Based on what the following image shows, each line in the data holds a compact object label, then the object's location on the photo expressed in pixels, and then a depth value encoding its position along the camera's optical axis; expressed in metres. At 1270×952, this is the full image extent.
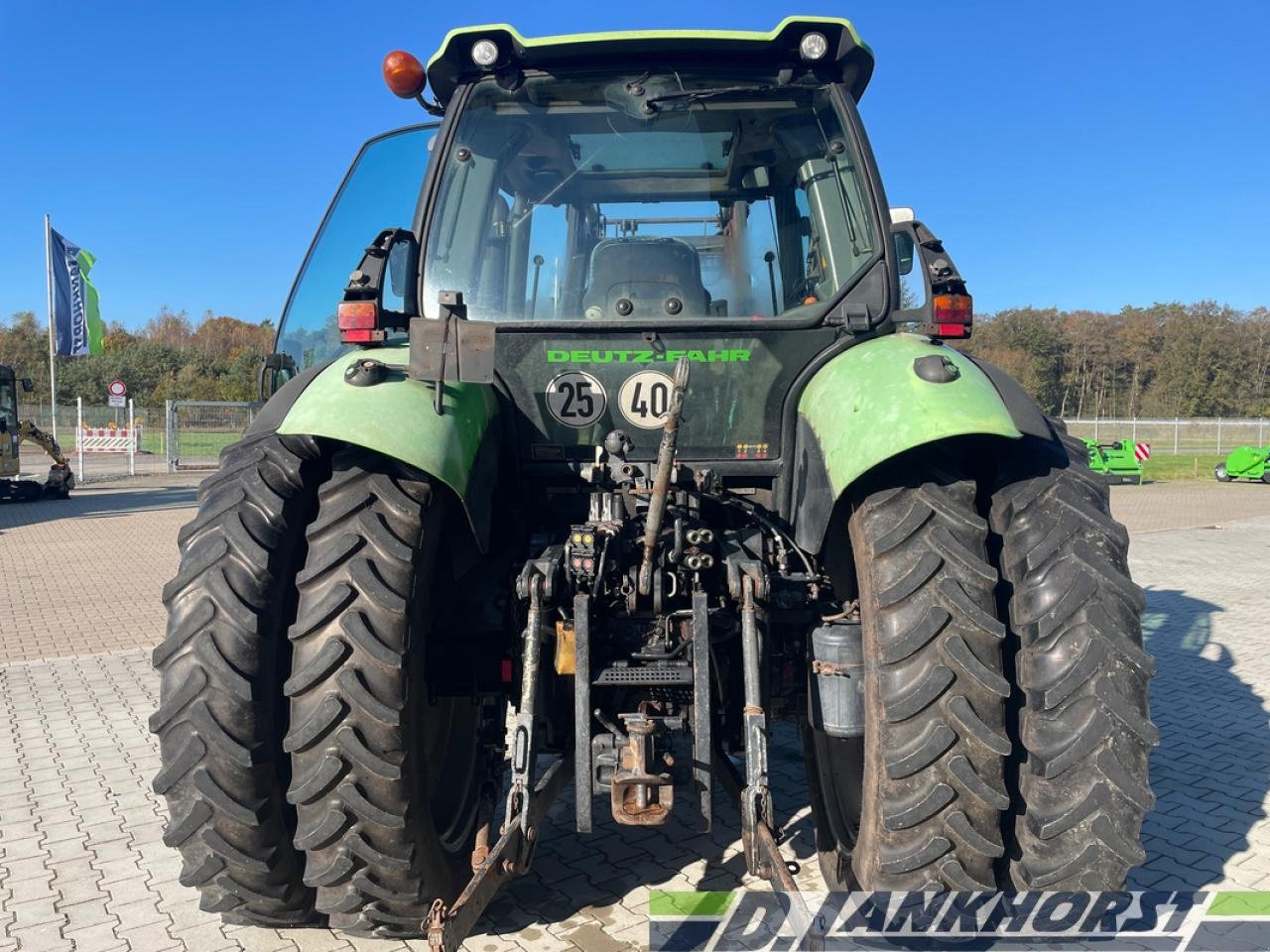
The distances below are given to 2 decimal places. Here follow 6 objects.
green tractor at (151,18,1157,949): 2.58
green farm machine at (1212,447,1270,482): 26.72
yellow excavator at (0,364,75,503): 19.66
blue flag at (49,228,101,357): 24.12
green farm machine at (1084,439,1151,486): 24.83
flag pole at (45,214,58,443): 23.95
